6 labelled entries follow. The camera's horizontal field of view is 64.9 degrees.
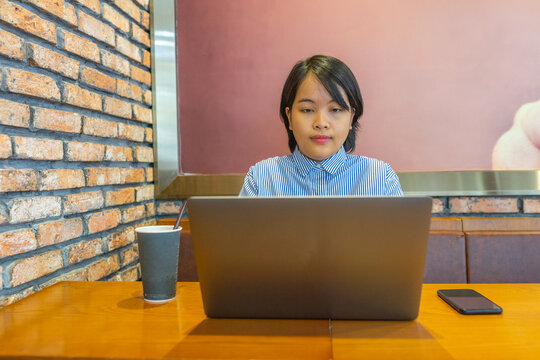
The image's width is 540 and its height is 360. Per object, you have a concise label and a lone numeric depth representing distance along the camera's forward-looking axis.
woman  1.40
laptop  0.68
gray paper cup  0.93
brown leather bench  1.62
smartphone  0.85
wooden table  0.67
